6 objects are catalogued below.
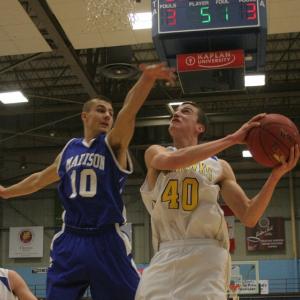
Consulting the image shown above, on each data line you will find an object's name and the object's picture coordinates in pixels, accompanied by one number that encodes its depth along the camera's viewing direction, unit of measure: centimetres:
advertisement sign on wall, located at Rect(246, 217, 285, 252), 3553
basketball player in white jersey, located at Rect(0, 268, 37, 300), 927
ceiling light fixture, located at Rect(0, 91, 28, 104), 2344
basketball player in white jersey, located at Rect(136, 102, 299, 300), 587
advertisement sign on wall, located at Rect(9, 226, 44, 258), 3773
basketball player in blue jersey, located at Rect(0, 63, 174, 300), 655
